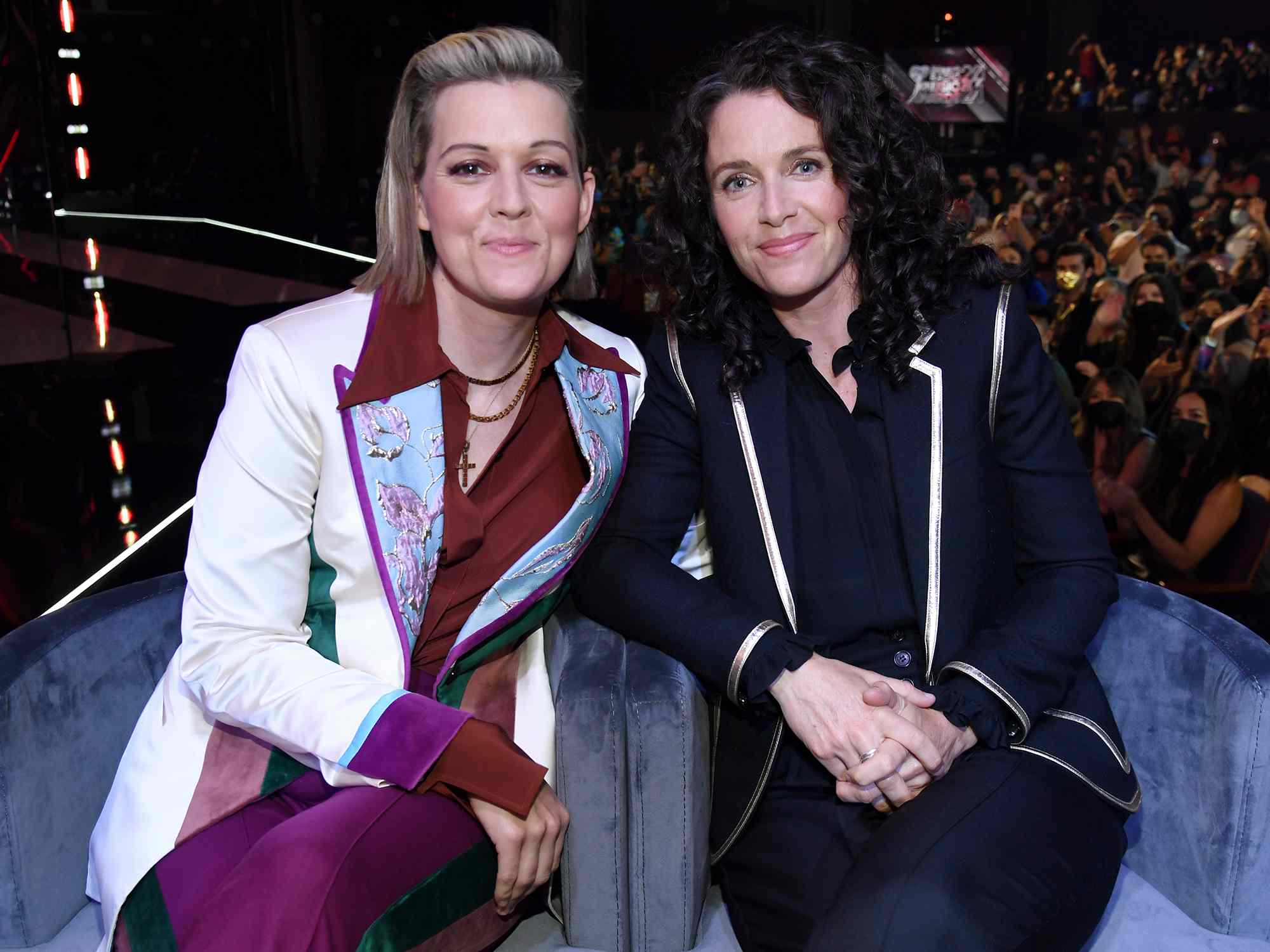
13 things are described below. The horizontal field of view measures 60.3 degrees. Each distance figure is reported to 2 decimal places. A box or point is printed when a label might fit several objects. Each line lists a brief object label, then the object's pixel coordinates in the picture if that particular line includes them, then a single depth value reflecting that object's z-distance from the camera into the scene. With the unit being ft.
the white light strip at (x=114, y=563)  11.40
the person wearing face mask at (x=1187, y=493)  10.75
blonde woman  4.24
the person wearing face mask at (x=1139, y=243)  10.67
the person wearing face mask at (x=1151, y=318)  10.71
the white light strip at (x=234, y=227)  14.23
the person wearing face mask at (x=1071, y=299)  11.03
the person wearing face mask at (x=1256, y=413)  10.41
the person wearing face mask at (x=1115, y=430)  11.04
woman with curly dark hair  4.68
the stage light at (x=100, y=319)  14.84
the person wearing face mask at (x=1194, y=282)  10.46
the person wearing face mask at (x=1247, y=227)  10.14
